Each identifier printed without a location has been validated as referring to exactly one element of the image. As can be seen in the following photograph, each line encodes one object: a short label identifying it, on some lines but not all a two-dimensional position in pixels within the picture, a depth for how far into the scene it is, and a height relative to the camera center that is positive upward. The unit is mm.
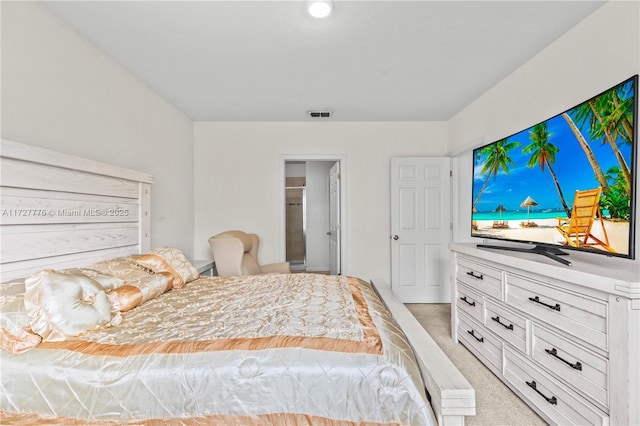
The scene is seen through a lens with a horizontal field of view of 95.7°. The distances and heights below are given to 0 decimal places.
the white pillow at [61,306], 1273 -429
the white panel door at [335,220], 4051 -132
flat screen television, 1417 +180
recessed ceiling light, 1694 +1214
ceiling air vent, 3564 +1216
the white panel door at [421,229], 3865 -247
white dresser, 1206 -651
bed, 1143 -599
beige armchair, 3045 -475
